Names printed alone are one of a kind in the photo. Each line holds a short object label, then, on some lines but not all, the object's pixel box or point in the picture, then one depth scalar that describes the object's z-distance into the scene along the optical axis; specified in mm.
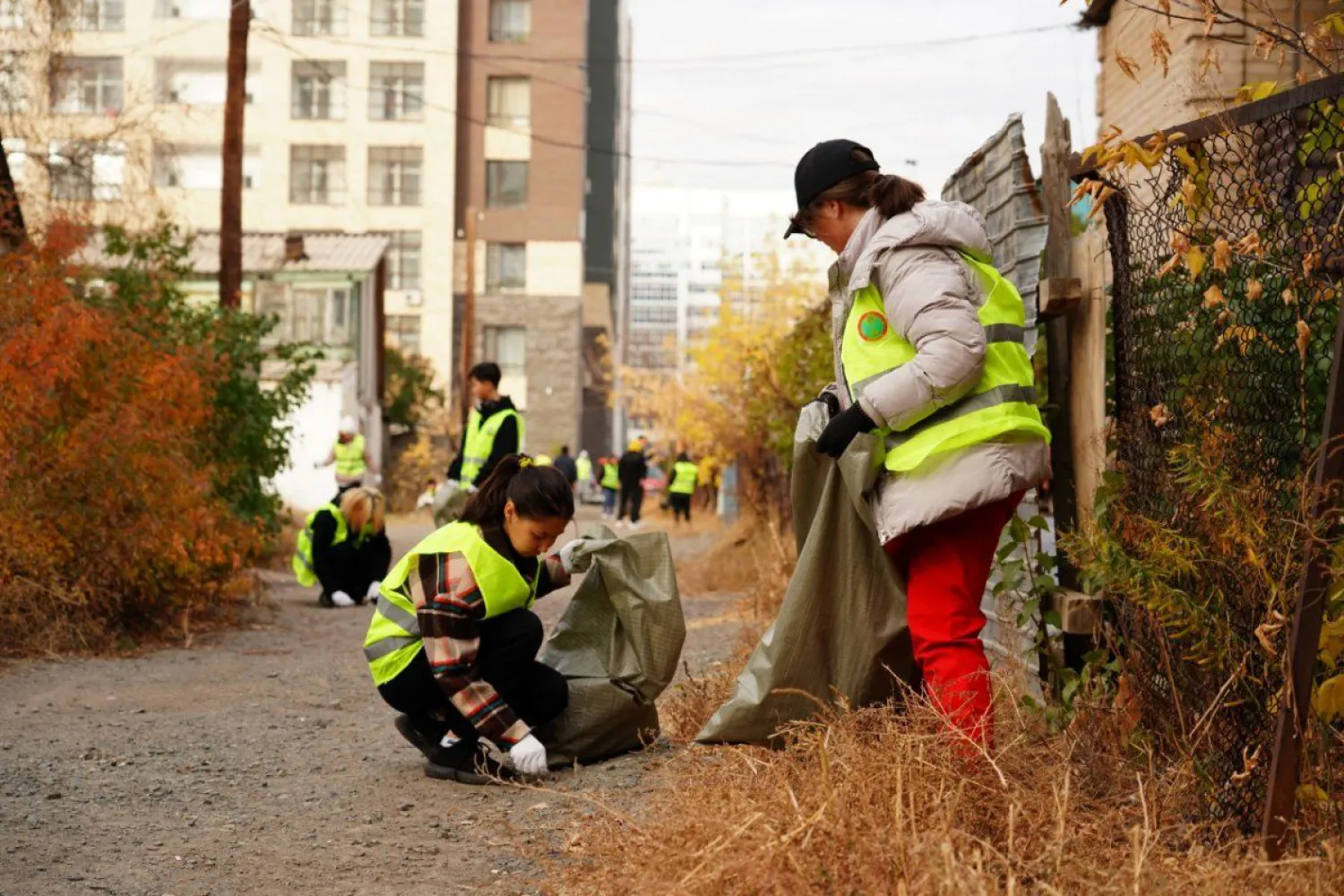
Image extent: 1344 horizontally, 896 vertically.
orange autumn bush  9164
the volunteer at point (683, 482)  31500
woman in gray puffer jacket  4270
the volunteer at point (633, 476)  31312
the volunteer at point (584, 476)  50594
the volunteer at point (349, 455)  19359
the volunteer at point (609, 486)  36844
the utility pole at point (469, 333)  42094
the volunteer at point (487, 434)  10633
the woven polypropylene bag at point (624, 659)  5676
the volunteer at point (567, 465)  35500
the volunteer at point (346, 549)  12930
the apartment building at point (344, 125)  59469
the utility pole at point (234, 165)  18875
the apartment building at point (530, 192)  60875
